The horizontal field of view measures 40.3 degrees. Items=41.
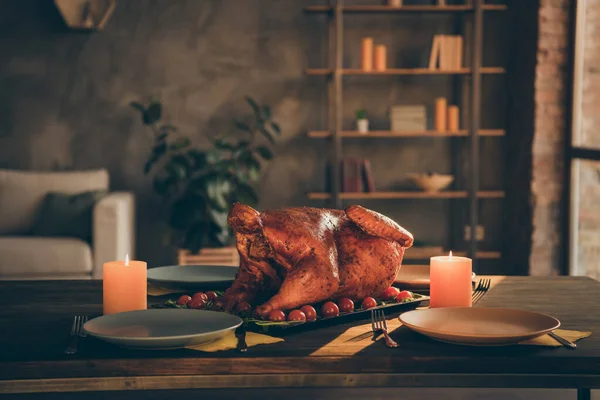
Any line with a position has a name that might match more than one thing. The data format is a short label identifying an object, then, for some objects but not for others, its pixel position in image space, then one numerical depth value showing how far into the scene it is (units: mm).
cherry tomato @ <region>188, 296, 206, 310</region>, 1641
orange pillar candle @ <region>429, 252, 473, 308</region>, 1616
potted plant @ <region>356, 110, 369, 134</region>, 4895
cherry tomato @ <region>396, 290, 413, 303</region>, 1715
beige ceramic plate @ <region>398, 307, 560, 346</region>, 1346
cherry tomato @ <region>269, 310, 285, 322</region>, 1497
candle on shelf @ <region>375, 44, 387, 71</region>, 4809
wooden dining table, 1276
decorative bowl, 4871
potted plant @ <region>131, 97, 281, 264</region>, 4586
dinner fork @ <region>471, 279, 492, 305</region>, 1813
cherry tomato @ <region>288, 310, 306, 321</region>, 1503
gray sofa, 4086
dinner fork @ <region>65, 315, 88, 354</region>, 1333
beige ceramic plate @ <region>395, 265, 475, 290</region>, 1866
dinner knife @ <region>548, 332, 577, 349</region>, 1363
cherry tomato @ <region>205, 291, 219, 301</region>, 1688
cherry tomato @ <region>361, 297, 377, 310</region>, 1638
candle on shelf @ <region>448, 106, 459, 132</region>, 4836
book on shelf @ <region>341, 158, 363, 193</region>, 4820
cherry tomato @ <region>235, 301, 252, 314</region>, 1583
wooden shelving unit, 4750
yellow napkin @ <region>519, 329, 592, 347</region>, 1382
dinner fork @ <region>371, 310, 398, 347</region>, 1382
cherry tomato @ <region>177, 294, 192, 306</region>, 1680
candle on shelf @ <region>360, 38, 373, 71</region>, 4816
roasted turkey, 1576
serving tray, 1467
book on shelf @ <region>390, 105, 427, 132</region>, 4836
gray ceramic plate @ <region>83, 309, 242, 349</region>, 1319
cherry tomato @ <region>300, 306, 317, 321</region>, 1524
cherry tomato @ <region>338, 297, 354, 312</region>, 1606
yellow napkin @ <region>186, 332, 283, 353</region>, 1348
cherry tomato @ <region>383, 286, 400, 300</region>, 1734
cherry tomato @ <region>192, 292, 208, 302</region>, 1676
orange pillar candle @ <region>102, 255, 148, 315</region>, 1573
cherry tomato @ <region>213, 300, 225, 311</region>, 1621
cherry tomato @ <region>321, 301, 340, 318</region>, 1551
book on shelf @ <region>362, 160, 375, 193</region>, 4832
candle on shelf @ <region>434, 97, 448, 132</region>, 4832
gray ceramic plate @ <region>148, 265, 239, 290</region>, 1890
